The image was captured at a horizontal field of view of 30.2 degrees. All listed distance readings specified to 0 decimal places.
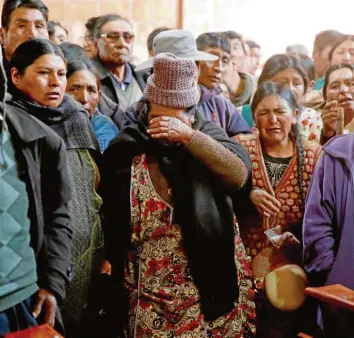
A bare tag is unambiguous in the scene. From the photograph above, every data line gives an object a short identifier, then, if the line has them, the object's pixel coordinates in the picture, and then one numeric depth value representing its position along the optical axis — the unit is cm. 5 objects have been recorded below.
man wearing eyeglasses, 430
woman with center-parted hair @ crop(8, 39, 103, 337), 270
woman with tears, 313
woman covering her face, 277
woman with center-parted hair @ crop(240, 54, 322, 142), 402
